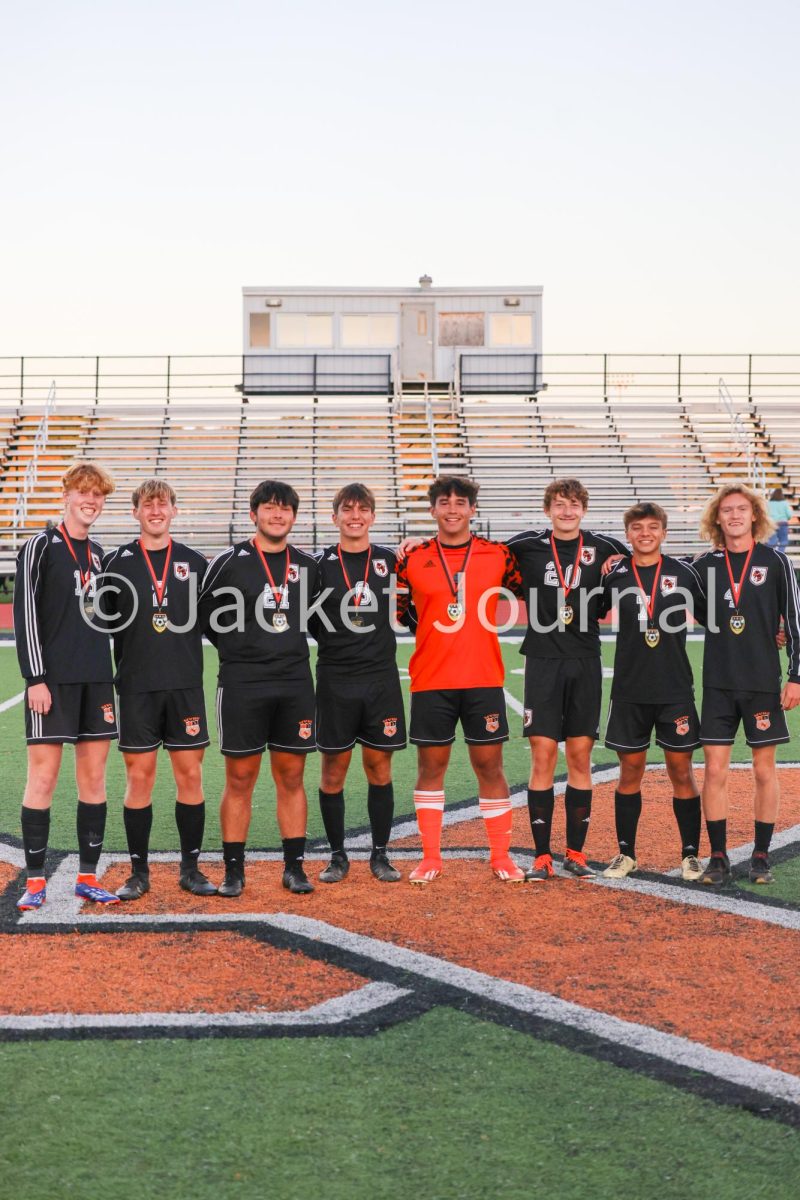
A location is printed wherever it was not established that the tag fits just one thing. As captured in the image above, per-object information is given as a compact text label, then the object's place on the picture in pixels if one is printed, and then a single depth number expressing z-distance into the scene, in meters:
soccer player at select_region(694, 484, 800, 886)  5.10
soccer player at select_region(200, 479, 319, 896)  4.88
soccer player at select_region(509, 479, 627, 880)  5.20
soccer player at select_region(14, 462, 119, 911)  4.70
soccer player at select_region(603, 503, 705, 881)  5.14
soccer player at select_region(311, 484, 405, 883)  5.08
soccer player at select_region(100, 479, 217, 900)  4.84
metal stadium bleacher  23.05
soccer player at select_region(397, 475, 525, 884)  5.11
